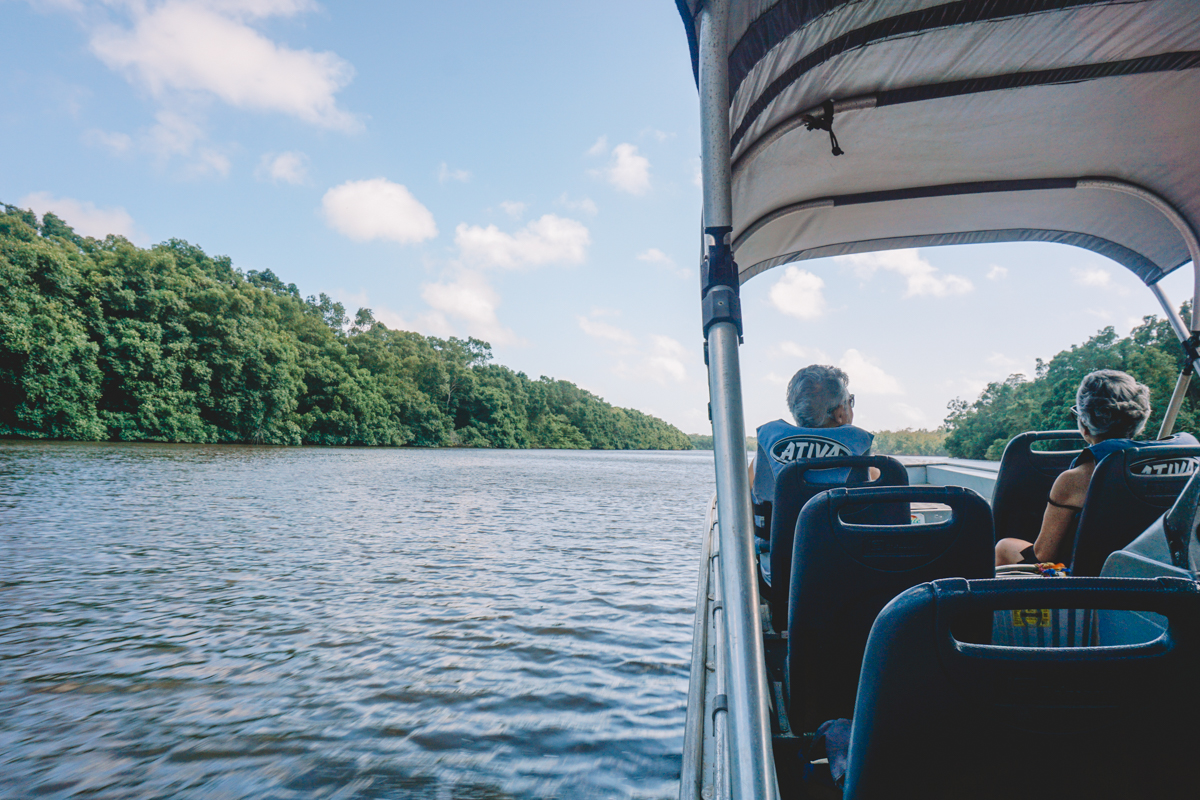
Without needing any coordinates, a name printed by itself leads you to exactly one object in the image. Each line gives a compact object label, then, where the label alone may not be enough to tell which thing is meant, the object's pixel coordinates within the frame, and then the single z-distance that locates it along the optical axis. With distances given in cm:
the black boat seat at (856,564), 185
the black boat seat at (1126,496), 238
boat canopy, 271
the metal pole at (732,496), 115
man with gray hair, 333
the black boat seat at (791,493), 271
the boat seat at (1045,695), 92
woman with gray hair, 283
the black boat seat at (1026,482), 368
